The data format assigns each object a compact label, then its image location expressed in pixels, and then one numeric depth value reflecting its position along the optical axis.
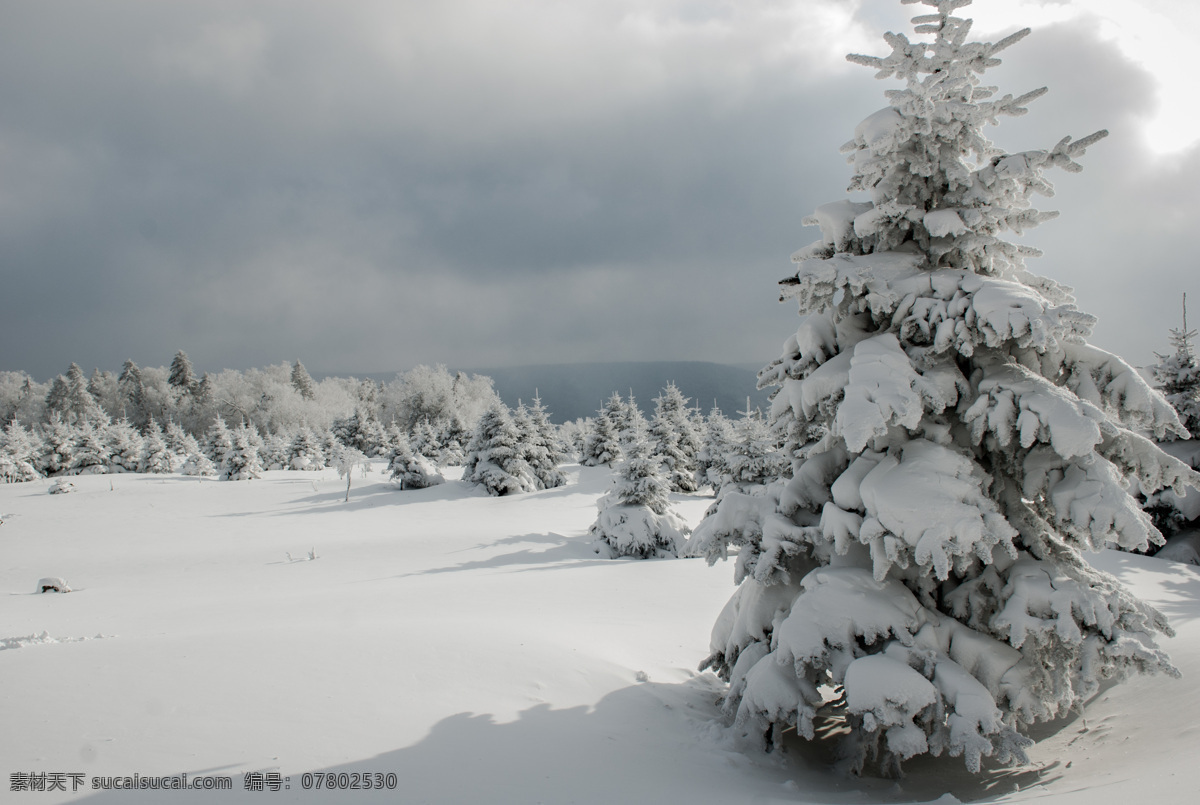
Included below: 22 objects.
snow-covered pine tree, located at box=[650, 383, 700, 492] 36.19
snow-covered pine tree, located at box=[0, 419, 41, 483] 38.69
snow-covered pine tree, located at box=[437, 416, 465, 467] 50.94
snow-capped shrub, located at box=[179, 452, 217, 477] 43.25
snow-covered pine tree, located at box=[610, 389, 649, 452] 40.68
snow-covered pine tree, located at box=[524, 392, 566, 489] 35.53
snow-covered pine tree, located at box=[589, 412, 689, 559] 18.19
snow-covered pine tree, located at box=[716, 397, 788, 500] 20.30
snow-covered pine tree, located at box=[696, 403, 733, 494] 34.57
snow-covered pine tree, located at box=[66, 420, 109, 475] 43.72
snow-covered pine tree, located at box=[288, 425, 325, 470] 52.94
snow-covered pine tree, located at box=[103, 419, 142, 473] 46.06
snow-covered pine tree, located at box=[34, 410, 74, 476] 44.78
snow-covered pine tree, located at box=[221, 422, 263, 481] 39.66
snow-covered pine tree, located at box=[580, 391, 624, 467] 44.12
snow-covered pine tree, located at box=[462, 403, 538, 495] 32.12
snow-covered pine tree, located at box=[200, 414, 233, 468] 47.31
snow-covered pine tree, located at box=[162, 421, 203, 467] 54.39
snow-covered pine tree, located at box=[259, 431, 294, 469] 55.59
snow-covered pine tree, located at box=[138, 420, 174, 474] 45.69
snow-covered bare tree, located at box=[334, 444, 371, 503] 31.88
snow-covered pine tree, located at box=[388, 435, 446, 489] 33.56
